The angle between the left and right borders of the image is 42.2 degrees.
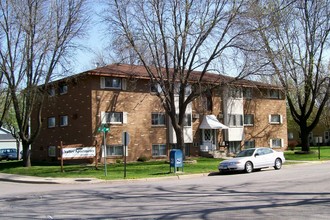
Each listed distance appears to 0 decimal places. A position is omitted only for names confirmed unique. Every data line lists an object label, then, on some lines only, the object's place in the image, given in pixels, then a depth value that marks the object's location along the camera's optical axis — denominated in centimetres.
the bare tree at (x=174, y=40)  2866
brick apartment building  3359
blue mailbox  2366
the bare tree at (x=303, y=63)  2933
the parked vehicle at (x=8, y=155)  5092
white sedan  2366
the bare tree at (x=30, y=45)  2956
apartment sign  2616
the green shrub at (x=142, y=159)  3488
